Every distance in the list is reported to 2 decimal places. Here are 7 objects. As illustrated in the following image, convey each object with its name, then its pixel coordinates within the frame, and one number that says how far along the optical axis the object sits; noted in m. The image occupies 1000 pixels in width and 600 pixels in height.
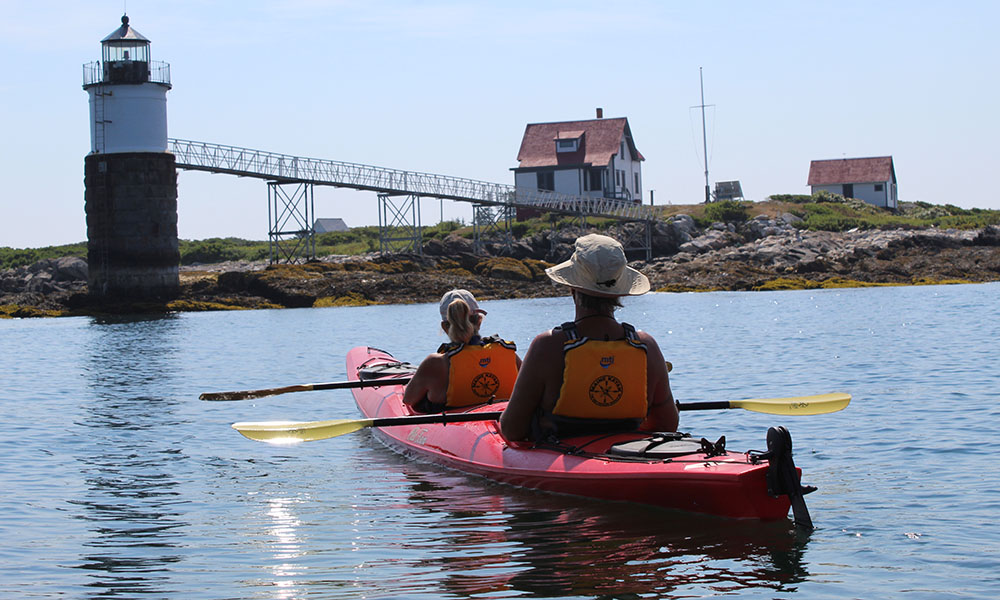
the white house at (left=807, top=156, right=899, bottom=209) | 76.00
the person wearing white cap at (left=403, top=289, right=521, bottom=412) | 9.12
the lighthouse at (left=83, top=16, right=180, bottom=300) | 40.69
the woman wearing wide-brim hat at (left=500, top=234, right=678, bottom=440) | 6.63
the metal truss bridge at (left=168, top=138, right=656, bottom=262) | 43.59
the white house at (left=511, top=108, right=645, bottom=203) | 64.75
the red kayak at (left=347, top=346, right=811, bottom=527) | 6.34
